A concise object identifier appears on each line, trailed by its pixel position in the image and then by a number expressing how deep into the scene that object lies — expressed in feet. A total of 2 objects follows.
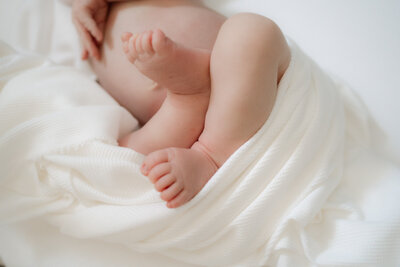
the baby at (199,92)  1.75
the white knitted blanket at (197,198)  1.85
